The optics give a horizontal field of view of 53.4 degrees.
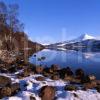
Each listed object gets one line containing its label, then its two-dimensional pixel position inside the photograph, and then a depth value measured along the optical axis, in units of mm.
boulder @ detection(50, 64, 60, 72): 11066
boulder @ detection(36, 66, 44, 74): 10393
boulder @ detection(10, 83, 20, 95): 7238
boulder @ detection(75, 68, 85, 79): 10261
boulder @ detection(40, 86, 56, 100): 6858
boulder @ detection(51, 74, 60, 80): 9207
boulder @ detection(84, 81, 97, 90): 7978
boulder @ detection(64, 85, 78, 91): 7549
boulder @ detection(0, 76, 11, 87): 8091
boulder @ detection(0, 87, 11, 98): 6968
